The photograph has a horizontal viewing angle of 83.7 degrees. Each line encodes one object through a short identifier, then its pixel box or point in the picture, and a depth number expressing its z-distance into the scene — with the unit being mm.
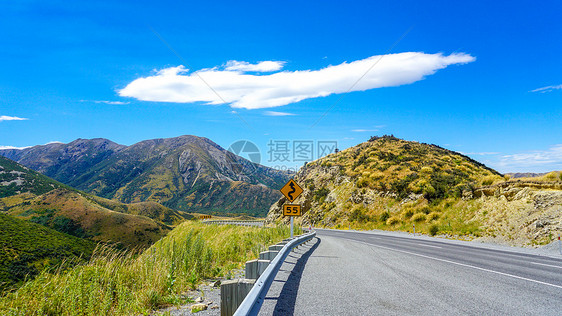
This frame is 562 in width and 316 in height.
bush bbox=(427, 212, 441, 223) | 30634
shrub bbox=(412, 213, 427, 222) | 32156
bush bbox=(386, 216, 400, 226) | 35288
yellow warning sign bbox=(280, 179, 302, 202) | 17016
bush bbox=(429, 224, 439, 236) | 25530
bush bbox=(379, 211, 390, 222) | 37531
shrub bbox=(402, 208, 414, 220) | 34688
